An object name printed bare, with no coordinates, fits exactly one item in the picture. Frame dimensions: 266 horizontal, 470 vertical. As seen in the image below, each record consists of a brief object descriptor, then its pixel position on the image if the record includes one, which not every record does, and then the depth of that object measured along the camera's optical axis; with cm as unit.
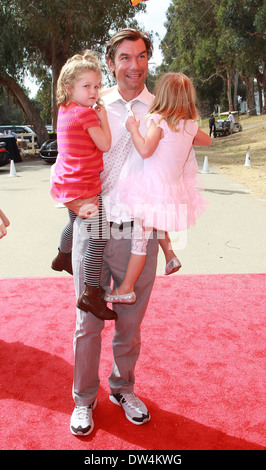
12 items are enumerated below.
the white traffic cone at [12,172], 1438
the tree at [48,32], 1950
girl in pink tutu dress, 213
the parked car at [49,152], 1857
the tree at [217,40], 2689
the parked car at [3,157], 1636
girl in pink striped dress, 206
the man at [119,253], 222
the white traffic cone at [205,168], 1373
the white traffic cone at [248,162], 1551
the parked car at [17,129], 3272
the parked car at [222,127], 3083
